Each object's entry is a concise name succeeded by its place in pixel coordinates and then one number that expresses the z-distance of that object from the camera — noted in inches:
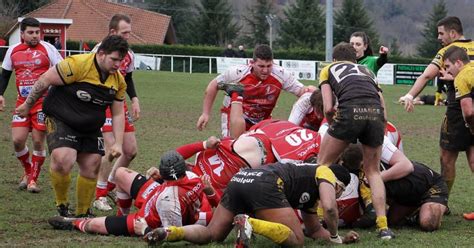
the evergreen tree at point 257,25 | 3056.1
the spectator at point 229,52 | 1827.8
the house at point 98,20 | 2608.3
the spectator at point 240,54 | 1813.6
